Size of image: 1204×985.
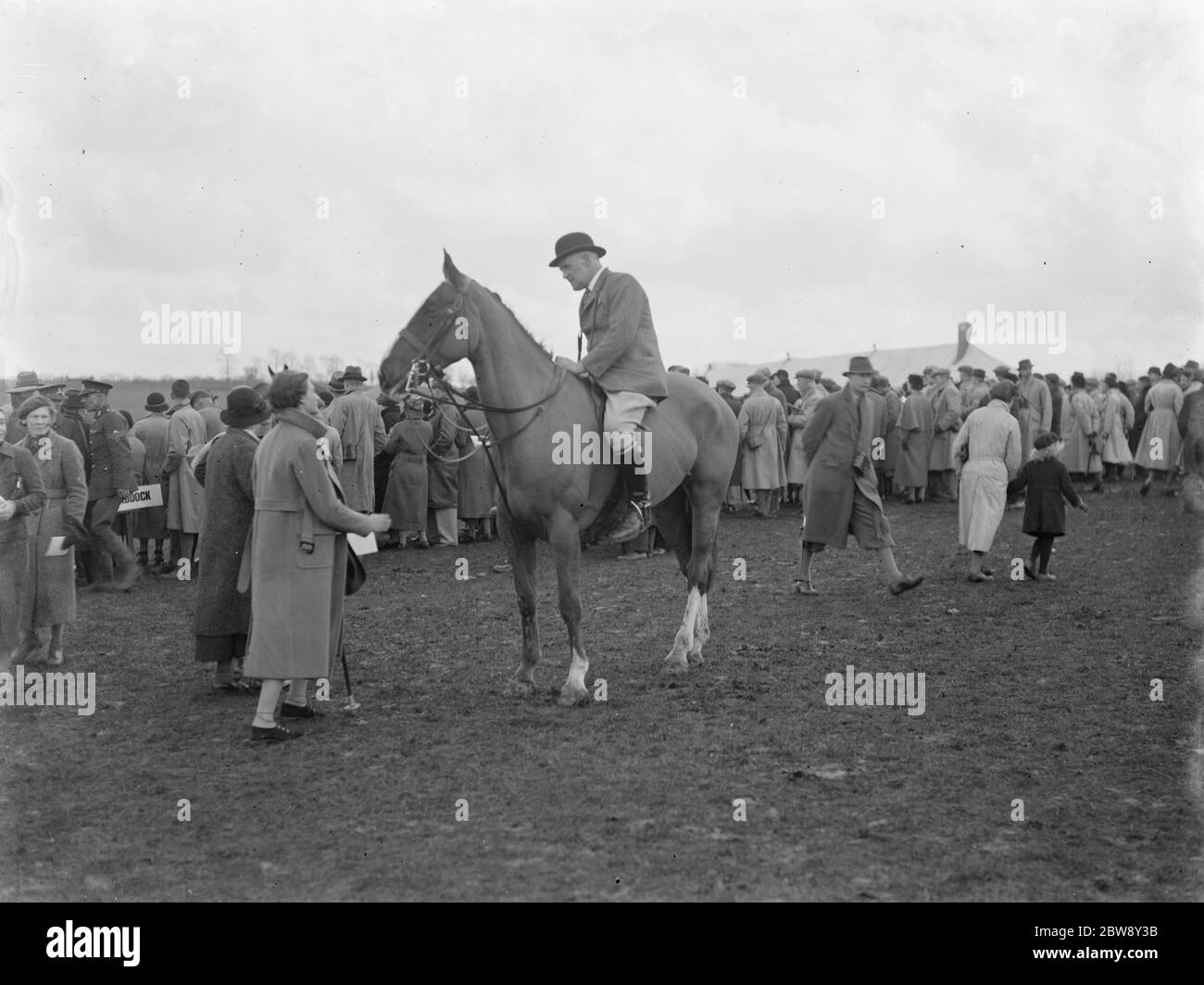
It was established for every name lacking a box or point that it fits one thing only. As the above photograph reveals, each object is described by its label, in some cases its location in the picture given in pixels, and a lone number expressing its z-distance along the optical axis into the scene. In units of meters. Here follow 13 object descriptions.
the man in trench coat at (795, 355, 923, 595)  12.13
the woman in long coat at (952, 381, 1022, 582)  13.20
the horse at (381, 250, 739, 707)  7.80
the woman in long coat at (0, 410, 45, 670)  8.73
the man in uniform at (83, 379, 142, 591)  13.07
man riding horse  8.40
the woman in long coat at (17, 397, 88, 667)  9.49
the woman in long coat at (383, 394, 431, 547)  16.27
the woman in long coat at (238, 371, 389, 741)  7.14
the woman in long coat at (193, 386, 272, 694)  8.45
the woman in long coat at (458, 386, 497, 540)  17.48
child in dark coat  13.08
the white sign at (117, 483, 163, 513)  13.03
